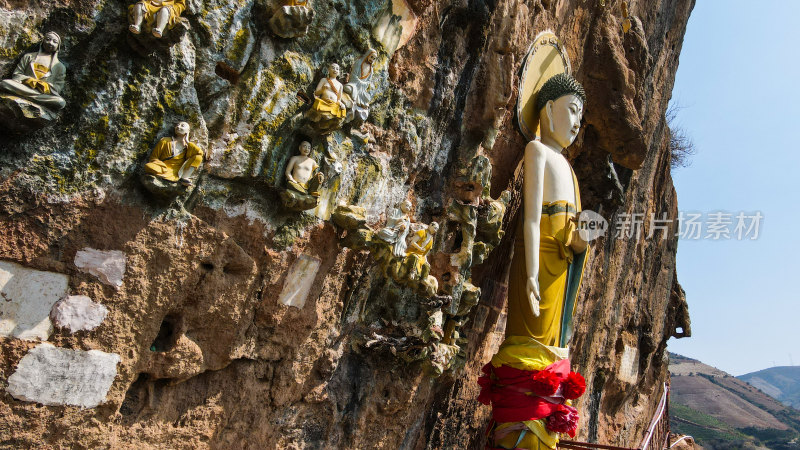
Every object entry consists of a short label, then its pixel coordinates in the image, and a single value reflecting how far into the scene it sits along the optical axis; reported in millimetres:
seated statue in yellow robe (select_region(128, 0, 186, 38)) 3217
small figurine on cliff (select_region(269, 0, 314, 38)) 3781
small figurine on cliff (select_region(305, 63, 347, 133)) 3963
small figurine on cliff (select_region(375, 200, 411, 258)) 4430
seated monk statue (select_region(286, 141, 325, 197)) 3932
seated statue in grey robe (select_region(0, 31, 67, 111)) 3002
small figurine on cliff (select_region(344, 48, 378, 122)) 4254
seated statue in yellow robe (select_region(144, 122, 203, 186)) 3398
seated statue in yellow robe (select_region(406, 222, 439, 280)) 4621
